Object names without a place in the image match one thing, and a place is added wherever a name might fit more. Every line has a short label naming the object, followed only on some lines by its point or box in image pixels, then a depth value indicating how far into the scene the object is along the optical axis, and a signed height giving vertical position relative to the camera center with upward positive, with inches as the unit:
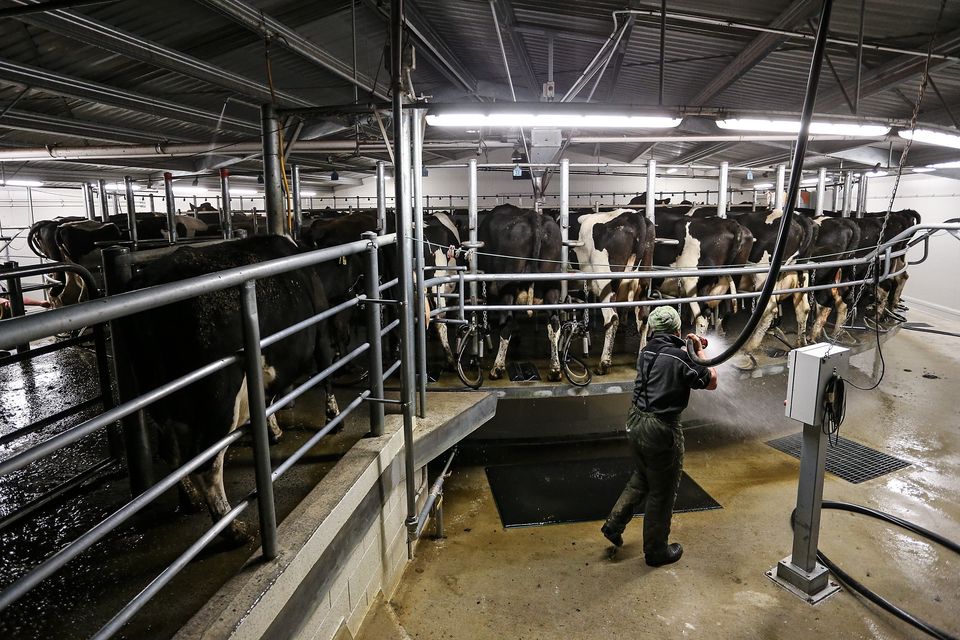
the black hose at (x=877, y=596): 119.6 -87.2
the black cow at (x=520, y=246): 252.8 -13.3
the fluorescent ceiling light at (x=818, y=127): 194.4 +32.7
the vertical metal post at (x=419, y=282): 148.8 -17.0
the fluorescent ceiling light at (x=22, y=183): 497.9 +31.9
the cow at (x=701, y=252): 270.2 -17.3
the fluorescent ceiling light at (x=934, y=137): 213.2 +31.3
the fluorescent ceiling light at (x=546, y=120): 165.9 +30.1
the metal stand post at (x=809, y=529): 131.5 -74.3
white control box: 128.6 -37.3
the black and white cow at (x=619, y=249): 254.8 -14.9
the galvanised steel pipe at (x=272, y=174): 203.5 +15.9
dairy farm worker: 141.8 -56.4
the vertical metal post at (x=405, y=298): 119.5 -18.5
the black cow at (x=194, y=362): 94.4 -25.3
